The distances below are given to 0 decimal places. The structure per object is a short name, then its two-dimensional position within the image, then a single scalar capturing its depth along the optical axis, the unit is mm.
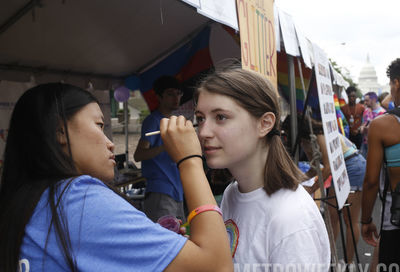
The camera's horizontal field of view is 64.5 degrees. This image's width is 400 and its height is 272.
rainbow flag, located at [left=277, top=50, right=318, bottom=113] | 4988
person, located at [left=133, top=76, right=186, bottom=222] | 3305
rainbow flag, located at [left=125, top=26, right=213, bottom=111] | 4455
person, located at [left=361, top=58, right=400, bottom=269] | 2367
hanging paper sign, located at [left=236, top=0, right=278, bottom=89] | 2146
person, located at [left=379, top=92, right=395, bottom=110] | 4934
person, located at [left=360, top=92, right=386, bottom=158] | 8464
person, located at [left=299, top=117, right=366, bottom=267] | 3641
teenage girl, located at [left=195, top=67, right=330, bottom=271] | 1090
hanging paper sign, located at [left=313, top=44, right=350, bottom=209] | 2375
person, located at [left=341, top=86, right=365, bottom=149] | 9468
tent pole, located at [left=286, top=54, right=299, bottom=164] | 3701
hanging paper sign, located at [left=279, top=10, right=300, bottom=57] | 3391
